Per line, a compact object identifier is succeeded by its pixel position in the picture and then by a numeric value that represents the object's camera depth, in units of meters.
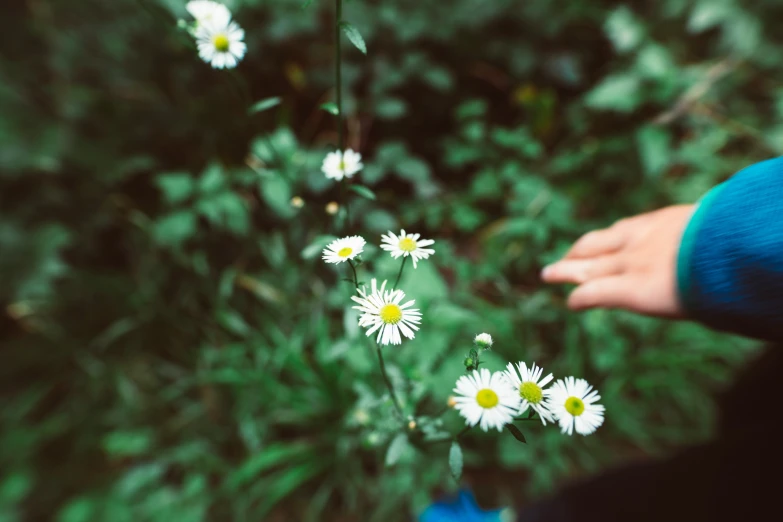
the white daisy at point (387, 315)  0.23
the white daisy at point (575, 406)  0.22
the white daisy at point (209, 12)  0.28
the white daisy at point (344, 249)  0.24
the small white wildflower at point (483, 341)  0.23
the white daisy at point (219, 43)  0.28
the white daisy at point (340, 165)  0.29
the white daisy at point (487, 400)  0.21
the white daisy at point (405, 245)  0.24
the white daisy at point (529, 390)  0.21
